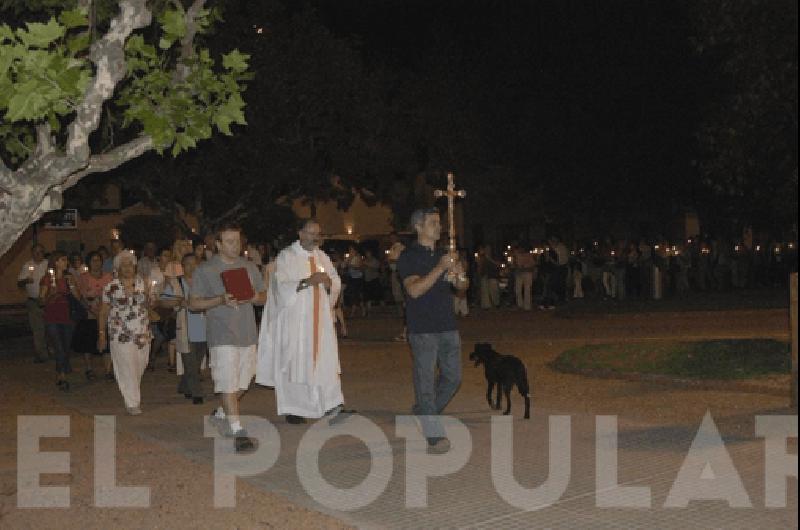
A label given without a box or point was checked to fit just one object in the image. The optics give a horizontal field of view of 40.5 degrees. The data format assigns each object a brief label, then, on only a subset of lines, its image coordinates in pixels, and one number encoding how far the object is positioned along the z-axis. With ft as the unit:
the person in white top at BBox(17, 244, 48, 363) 57.36
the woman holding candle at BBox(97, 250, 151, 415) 38.19
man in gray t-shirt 31.42
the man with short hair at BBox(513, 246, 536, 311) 84.74
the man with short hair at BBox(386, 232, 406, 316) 61.62
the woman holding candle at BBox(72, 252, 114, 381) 47.47
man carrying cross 29.14
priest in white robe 33.65
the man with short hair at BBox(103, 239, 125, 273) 49.08
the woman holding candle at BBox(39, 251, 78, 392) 48.44
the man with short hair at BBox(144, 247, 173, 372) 42.22
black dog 32.68
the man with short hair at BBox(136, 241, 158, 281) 55.06
